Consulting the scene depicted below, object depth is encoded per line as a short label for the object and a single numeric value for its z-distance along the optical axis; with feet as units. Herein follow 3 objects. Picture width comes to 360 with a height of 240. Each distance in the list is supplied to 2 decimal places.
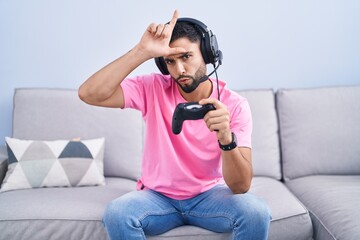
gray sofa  5.98
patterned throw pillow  5.69
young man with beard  4.08
